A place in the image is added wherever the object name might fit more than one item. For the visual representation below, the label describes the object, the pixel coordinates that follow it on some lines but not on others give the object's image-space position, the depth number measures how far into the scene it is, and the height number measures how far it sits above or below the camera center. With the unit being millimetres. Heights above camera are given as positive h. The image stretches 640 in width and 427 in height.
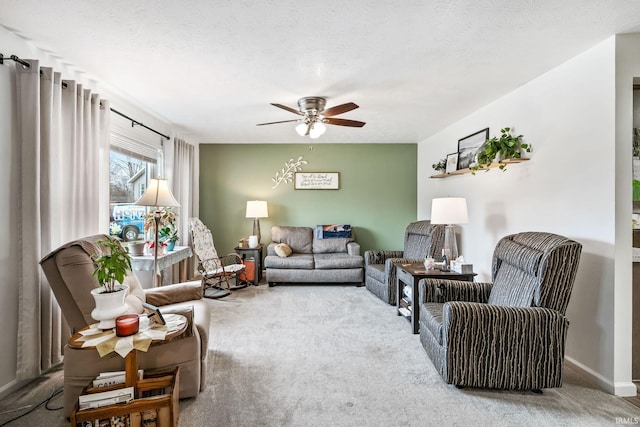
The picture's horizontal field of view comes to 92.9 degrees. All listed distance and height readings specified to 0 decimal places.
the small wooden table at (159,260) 3238 -551
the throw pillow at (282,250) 5031 -646
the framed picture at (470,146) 3641 +837
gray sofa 4883 -914
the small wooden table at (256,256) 5043 -763
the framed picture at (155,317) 1776 -629
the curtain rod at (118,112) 2086 +1061
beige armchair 1804 -845
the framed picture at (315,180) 5727 +594
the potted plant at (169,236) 3760 -317
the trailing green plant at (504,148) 2934 +623
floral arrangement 3479 -89
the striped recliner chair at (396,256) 3994 -652
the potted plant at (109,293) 1647 -448
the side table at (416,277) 3088 -681
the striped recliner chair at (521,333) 2057 -832
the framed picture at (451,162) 4230 +699
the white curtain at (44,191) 2195 +156
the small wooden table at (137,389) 1531 -999
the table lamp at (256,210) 5285 +25
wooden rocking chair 4500 -866
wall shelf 2944 +506
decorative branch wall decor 5719 +762
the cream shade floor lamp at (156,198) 3146 +138
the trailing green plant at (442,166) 4496 +686
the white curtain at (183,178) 4598 +522
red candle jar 1573 -596
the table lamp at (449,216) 3229 -45
